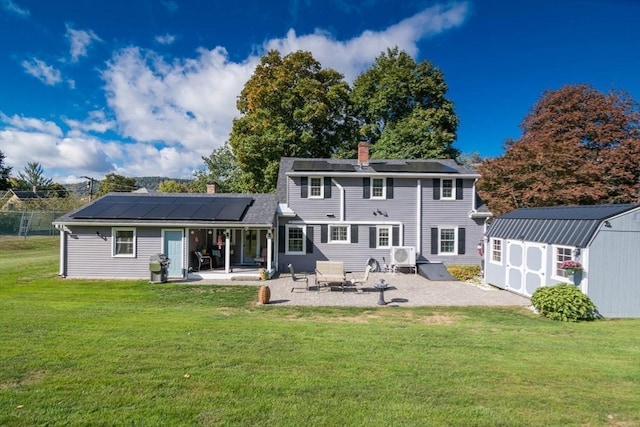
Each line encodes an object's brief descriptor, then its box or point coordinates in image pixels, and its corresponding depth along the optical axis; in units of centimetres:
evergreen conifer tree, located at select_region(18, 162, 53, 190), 6656
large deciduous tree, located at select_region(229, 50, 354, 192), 2683
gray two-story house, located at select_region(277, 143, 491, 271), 1805
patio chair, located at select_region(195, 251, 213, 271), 1603
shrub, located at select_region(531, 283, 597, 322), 912
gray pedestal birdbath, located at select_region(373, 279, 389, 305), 1078
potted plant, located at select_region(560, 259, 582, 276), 959
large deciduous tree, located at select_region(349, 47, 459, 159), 2695
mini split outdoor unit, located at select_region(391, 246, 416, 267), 1750
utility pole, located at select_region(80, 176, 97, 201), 3222
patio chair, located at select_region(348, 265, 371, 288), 1280
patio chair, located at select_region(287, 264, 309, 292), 1497
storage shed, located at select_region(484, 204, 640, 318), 956
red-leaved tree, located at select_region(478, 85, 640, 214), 1923
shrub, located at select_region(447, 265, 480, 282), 1645
